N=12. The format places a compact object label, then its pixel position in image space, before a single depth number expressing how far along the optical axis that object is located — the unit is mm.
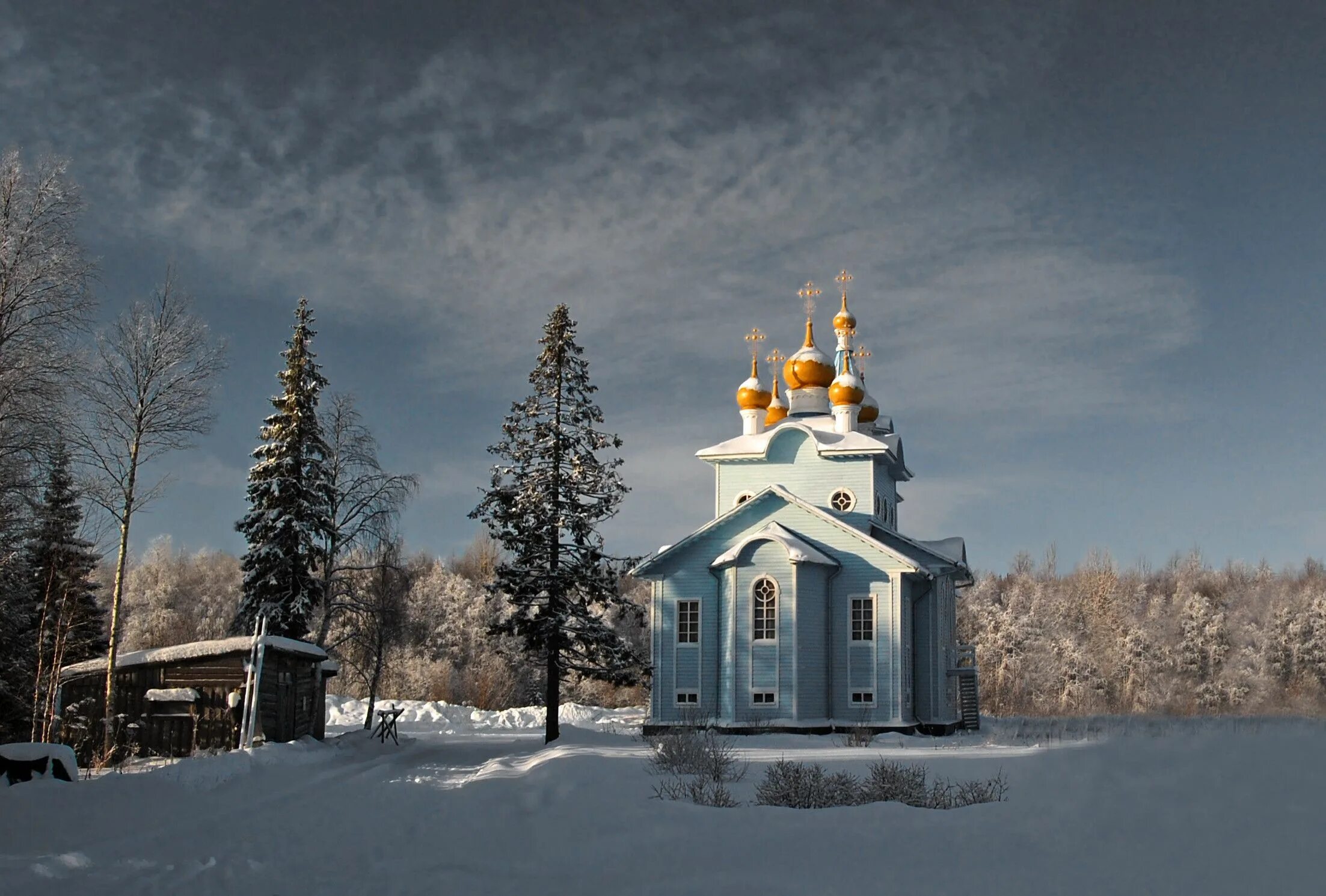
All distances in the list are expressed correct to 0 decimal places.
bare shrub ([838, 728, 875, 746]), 23375
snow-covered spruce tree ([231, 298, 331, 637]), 27859
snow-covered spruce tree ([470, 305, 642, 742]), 28219
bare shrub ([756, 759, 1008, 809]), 12500
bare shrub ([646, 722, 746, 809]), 13305
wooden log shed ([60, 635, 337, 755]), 22125
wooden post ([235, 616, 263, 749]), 21000
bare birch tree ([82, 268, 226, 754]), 21875
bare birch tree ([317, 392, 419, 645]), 28625
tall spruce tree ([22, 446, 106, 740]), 24859
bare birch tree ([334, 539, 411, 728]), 29344
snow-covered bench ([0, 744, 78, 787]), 14648
